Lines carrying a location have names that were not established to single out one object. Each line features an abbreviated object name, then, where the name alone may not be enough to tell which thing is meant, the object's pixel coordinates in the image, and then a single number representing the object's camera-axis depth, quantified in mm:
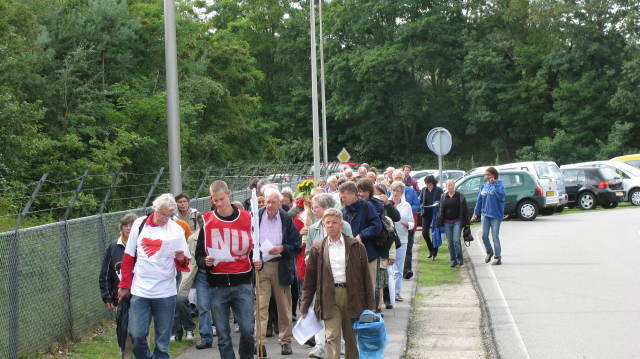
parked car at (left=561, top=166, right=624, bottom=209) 34500
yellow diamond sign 38500
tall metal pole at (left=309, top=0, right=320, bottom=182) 27359
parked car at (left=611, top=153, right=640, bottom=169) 43531
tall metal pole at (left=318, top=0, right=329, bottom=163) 37250
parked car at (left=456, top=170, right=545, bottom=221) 28844
